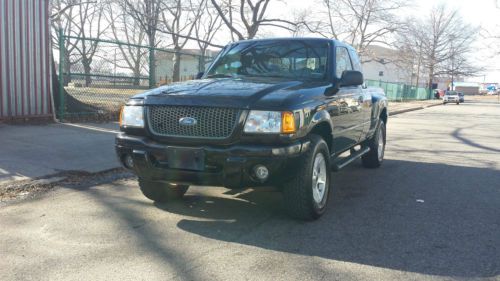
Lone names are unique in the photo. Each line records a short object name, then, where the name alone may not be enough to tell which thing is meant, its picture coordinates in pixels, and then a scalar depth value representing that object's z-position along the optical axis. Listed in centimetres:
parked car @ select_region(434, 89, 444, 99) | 7253
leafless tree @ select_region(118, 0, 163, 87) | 3100
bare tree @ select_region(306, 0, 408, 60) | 3584
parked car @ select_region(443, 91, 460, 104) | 5025
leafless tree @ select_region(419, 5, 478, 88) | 6838
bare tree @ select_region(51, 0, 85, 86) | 4423
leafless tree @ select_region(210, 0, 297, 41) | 2303
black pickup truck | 423
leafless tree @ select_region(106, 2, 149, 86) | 1331
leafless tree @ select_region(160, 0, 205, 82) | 4034
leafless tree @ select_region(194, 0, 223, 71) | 5154
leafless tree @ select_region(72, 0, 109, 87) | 1200
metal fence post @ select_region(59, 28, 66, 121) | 1117
